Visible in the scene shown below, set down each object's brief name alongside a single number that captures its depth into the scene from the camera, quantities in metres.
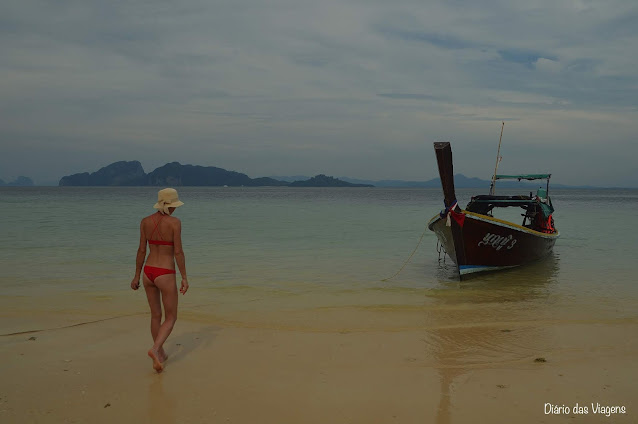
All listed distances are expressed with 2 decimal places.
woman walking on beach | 4.84
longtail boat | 10.43
